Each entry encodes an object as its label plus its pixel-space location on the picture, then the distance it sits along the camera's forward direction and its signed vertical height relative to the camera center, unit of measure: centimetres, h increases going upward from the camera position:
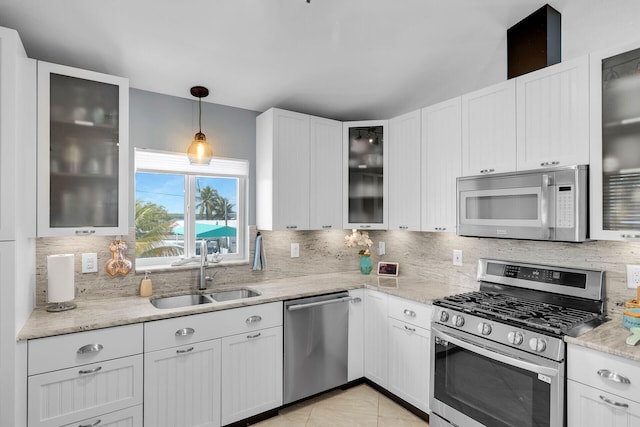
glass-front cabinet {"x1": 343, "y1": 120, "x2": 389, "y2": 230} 322 +38
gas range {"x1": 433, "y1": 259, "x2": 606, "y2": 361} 176 -57
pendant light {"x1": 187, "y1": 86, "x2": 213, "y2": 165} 258 +50
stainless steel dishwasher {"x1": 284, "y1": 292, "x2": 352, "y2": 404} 255 -101
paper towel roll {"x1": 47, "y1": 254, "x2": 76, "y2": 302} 207 -39
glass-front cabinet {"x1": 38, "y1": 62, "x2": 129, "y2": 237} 197 +38
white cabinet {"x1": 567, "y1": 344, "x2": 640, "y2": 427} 147 -79
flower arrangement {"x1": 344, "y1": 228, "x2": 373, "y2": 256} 344 -27
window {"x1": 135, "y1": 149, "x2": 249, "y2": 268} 275 +5
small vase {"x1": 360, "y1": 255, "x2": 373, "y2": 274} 341 -50
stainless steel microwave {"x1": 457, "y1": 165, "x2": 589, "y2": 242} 190 +7
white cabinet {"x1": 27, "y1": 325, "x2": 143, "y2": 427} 174 -88
